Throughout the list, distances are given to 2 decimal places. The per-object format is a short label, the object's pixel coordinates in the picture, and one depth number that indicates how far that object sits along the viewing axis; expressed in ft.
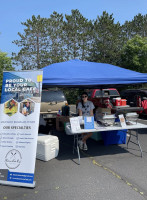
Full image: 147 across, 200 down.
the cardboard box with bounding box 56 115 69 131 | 17.11
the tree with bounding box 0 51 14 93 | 70.78
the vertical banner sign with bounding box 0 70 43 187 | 8.88
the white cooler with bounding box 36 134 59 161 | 11.87
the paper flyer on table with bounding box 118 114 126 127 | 12.53
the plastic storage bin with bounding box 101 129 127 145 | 14.69
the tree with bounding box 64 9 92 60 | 69.30
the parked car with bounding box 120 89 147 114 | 24.68
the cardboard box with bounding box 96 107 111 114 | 16.15
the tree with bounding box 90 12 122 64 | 70.25
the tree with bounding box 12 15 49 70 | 67.82
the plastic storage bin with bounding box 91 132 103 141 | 15.48
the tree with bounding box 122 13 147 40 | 84.12
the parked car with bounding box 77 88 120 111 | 29.66
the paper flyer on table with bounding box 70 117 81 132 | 11.77
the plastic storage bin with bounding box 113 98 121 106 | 24.44
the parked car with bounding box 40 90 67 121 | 21.63
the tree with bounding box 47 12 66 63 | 68.53
